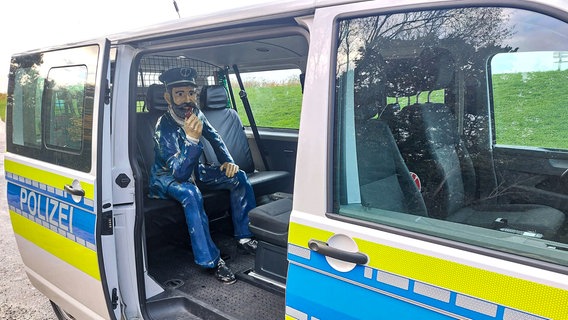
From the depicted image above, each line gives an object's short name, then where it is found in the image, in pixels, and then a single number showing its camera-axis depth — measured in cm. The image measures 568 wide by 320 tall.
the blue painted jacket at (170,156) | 293
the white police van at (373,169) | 114
